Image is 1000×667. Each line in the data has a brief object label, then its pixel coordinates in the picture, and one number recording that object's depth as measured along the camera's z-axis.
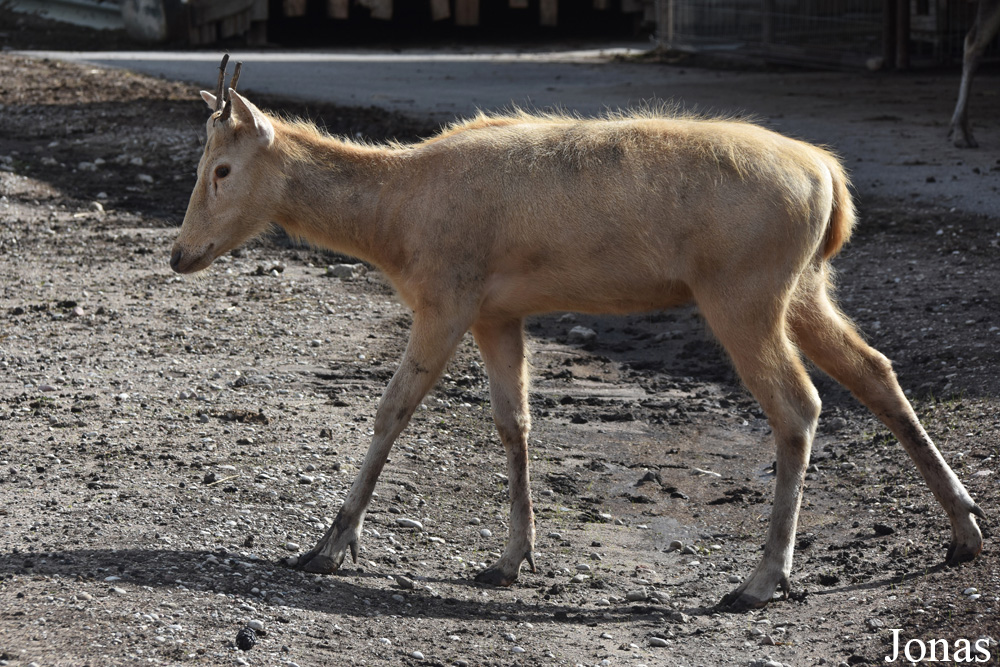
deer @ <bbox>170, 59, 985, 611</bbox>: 9.96
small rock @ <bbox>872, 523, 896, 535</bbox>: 11.32
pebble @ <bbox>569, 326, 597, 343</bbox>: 17.14
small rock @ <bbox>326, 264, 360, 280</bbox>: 18.95
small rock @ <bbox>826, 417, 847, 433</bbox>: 14.21
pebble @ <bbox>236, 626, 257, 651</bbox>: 8.72
